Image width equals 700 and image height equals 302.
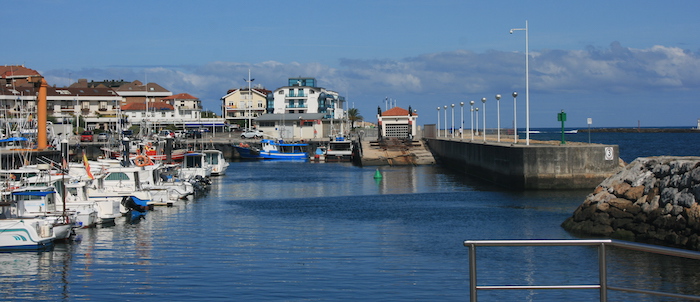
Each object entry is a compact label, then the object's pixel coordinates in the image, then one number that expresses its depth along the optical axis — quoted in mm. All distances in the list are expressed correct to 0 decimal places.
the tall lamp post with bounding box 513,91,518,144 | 51344
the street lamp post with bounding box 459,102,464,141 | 76188
